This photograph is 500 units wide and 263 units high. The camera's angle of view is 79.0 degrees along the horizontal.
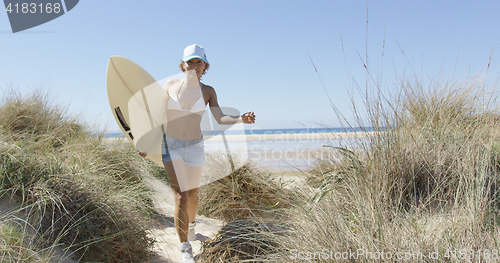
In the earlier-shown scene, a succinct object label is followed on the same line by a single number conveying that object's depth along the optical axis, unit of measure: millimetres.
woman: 2938
